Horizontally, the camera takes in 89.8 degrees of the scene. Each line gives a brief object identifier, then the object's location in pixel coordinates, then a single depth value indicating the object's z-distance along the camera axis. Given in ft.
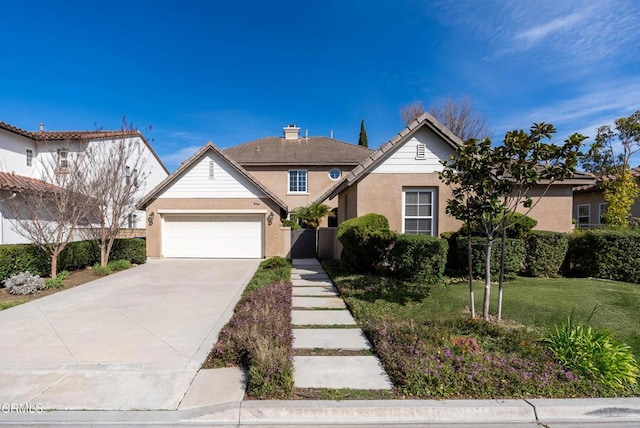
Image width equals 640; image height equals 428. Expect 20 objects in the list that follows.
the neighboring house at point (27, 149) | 41.66
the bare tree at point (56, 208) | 34.91
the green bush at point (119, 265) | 42.47
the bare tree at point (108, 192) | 41.06
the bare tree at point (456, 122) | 90.63
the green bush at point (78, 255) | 39.42
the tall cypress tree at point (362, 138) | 114.62
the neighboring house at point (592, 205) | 59.41
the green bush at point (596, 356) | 13.21
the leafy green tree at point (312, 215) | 64.85
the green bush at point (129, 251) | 47.67
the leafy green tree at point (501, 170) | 17.88
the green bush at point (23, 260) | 32.07
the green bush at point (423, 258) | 28.91
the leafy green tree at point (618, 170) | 54.29
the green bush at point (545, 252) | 33.04
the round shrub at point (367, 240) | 32.04
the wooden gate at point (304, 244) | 59.72
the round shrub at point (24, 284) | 29.50
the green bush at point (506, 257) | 30.40
